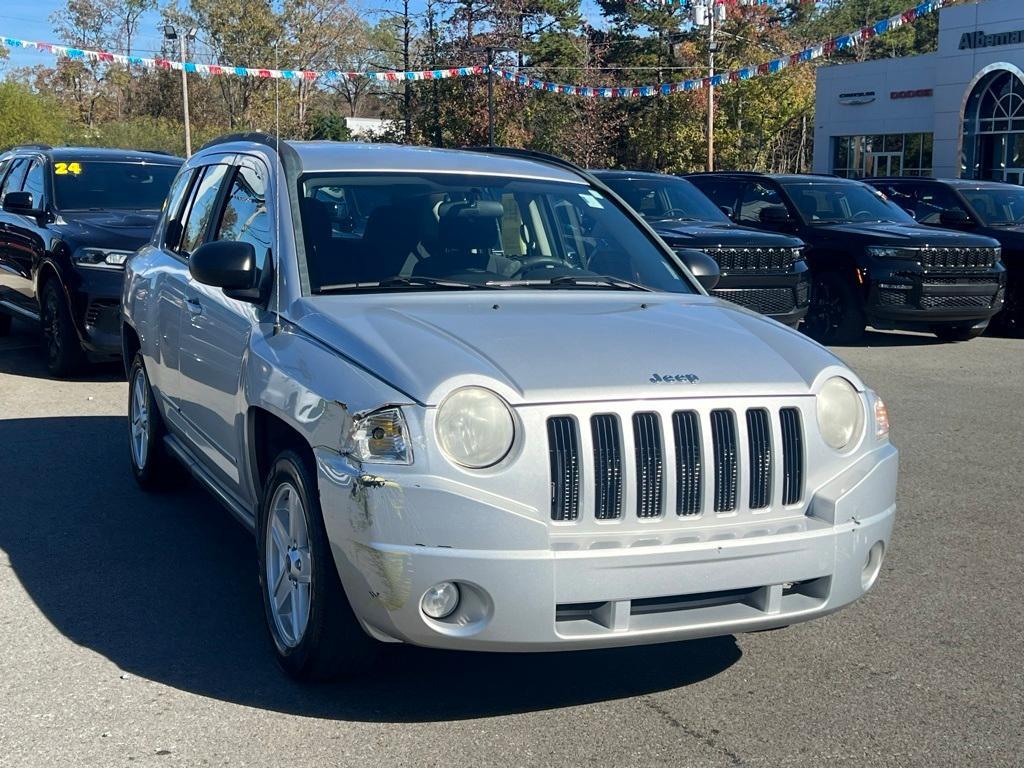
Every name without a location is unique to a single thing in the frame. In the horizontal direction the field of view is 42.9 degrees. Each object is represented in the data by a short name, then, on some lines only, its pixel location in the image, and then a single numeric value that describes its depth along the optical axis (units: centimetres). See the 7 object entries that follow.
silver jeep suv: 371
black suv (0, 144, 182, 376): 1034
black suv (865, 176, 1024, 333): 1534
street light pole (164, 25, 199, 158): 3344
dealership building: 4165
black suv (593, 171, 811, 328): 1291
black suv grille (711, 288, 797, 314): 1291
